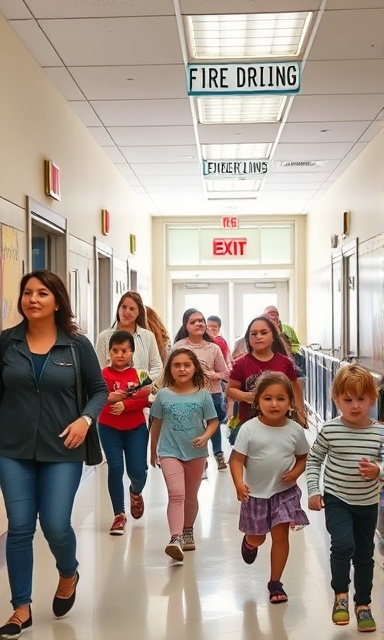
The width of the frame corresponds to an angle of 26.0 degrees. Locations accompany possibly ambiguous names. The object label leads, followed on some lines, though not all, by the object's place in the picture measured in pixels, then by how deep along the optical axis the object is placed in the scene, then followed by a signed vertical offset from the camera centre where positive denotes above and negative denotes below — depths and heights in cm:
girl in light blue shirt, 477 -71
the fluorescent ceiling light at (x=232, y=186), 1202 +186
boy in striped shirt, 355 -76
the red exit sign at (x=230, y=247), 1598 +122
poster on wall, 516 +25
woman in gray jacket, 354 -53
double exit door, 1658 +22
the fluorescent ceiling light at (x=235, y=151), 963 +190
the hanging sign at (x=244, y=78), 577 +163
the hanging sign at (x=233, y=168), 935 +161
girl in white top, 394 -75
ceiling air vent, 1038 +185
